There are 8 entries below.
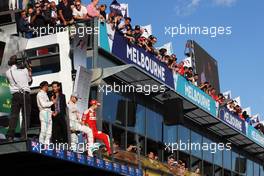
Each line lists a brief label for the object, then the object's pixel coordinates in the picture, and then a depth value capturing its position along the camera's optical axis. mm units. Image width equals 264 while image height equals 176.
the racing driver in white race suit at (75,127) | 13562
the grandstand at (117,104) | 13289
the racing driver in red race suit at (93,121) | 14188
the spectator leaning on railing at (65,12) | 15523
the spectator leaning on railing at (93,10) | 16141
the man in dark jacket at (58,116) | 12273
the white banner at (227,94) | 31703
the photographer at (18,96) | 11273
